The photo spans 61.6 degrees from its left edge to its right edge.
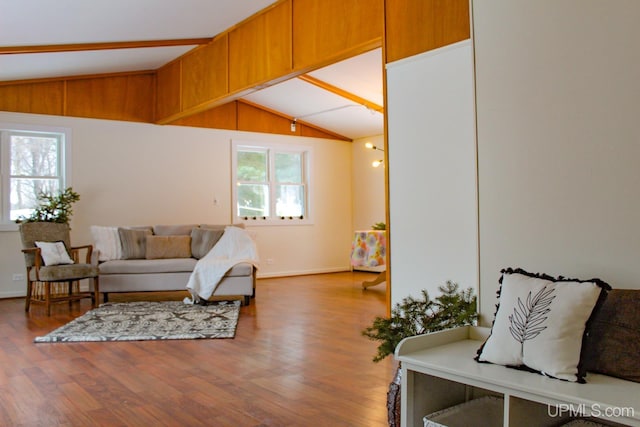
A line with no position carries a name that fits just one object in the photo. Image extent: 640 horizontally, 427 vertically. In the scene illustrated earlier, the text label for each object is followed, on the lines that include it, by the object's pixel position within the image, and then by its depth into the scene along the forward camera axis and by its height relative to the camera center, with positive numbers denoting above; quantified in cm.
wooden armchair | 567 -48
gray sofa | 606 -46
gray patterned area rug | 434 -93
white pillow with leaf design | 162 -34
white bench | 144 -49
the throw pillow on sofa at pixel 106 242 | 655 -25
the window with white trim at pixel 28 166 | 689 +75
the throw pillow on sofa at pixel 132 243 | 672 -27
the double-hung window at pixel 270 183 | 881 +63
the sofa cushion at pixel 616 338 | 162 -37
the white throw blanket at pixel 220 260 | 596 -45
